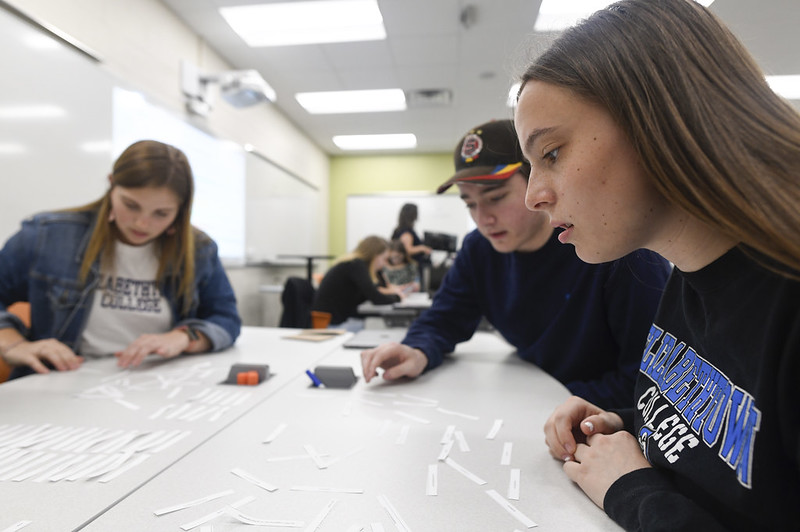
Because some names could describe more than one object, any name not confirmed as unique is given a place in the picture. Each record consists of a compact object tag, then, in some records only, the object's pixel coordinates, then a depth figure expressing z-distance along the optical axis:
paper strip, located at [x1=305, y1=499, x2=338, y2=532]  0.48
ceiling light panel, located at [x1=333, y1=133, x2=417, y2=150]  6.01
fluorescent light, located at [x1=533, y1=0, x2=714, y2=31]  2.94
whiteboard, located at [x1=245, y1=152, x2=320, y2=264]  4.50
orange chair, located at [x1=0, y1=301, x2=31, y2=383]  1.44
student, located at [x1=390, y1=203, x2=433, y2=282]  4.30
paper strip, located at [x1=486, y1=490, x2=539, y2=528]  0.50
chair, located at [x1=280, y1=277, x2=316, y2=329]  3.20
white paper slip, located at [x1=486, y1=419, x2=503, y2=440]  0.74
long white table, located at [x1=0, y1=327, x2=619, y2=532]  0.51
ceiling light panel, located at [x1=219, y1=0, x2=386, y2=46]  3.00
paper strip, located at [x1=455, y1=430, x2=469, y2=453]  0.69
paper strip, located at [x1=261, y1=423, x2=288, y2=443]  0.71
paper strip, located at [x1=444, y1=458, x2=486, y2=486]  0.59
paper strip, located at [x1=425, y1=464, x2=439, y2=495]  0.56
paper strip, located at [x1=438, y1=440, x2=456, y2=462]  0.66
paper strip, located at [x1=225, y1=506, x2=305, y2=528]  0.49
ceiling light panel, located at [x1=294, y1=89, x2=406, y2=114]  4.54
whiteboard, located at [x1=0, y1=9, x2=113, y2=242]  1.89
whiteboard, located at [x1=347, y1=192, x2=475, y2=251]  6.88
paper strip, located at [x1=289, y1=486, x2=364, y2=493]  0.56
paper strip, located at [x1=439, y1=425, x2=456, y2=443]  0.72
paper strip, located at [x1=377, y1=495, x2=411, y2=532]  0.48
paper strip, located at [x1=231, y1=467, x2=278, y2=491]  0.57
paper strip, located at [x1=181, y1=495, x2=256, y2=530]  0.48
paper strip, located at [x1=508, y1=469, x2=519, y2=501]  0.55
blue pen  1.02
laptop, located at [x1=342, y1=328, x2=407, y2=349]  1.49
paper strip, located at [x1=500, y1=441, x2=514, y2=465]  0.65
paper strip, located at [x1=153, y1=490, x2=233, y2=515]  0.51
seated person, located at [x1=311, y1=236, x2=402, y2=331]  3.30
